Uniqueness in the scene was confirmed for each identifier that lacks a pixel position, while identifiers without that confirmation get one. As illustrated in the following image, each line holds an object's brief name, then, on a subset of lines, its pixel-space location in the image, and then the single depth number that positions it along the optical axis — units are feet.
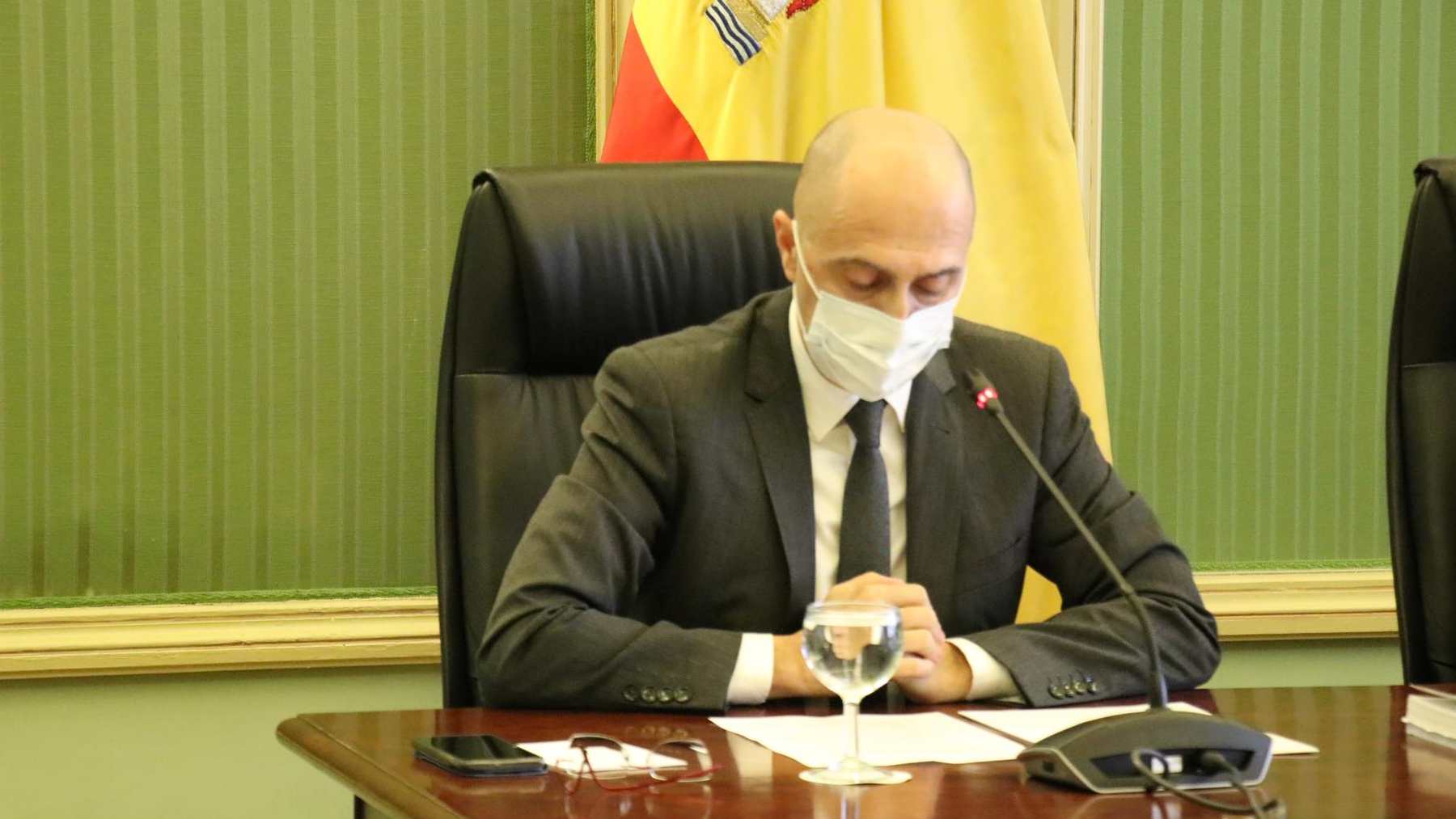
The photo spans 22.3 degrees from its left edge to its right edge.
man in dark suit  10.06
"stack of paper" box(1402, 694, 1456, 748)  9.12
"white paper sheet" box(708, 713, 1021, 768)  8.80
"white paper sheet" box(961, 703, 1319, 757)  9.02
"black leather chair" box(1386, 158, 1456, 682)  10.81
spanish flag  12.93
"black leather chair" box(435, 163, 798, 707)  10.76
